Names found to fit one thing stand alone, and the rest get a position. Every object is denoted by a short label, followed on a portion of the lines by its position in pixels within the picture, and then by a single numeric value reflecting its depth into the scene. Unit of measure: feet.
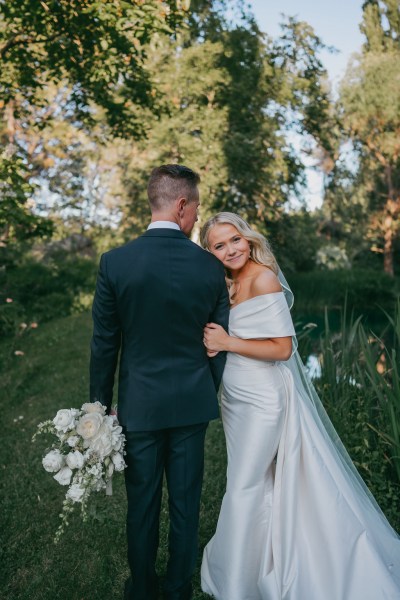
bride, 8.51
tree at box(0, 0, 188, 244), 18.79
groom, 7.34
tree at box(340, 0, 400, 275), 64.18
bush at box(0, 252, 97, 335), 45.01
